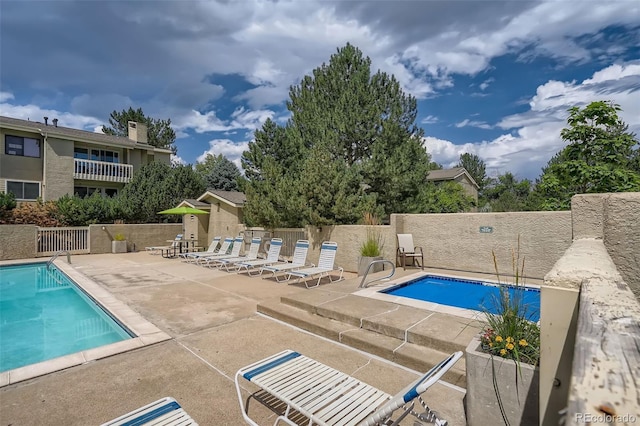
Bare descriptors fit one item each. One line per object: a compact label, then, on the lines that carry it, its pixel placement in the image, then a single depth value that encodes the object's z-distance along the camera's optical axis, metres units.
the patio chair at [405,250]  10.59
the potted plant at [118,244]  17.98
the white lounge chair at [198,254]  13.76
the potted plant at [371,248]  9.91
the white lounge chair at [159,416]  2.45
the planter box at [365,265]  9.84
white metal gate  16.53
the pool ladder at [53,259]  13.86
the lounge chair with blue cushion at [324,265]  9.32
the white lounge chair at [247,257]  12.43
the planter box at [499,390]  2.49
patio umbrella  16.16
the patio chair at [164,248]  16.49
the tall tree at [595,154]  10.54
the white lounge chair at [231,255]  13.18
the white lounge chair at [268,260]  11.19
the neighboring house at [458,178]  37.72
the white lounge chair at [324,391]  2.22
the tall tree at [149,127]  39.44
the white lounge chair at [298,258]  10.57
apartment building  20.70
